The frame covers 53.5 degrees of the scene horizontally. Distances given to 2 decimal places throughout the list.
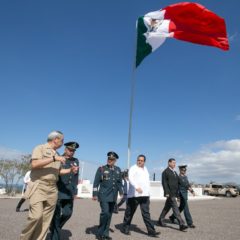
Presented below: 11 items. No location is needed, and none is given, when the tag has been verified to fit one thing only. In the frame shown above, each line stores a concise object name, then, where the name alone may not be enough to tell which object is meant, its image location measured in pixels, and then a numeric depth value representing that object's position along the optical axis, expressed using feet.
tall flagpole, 23.26
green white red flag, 29.23
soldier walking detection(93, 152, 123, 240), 17.95
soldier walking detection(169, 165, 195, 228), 23.97
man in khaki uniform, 12.25
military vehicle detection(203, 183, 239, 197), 100.94
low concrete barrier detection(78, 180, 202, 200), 74.33
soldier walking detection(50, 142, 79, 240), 15.37
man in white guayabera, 20.25
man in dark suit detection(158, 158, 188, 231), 22.92
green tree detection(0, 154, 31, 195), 88.89
